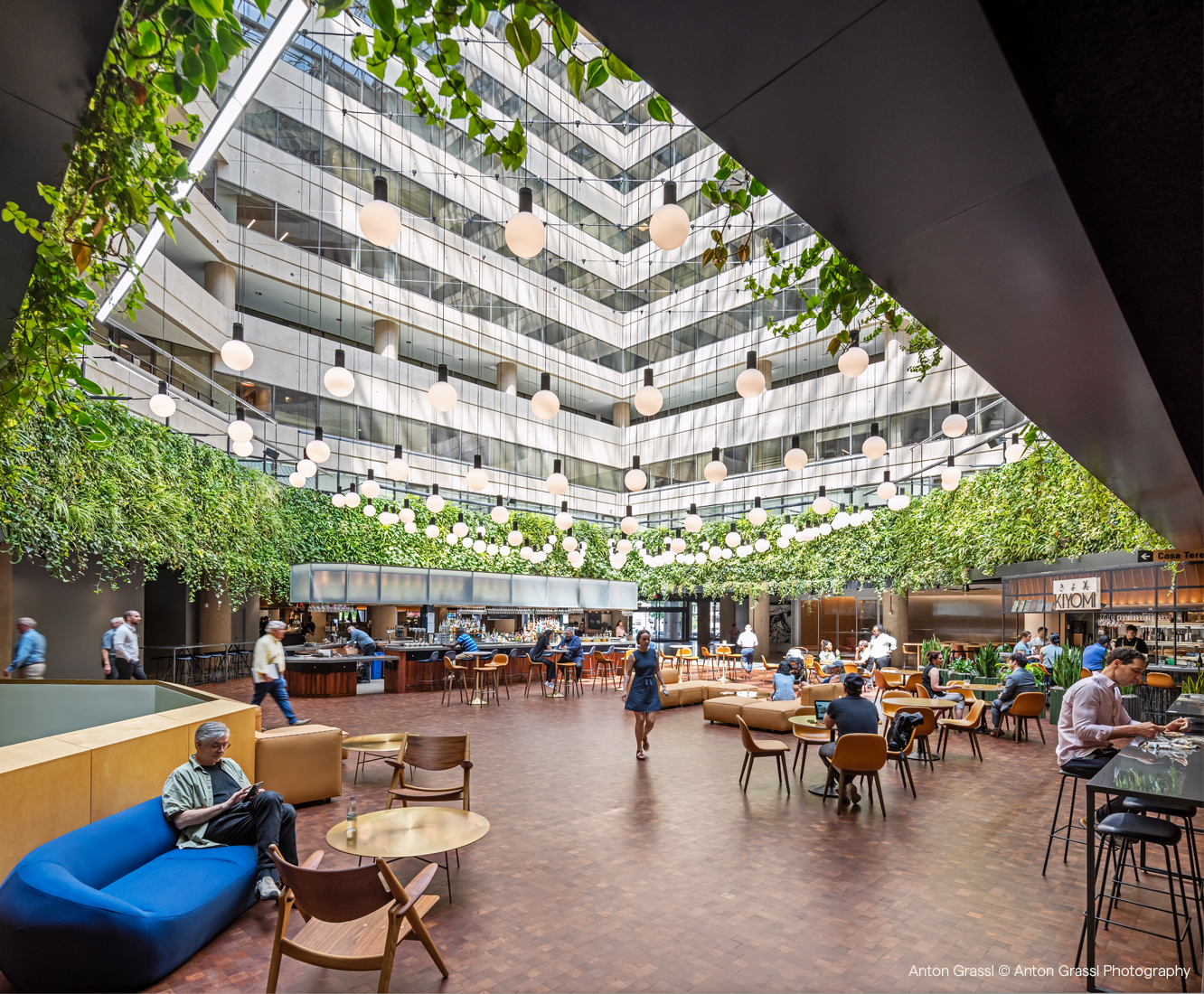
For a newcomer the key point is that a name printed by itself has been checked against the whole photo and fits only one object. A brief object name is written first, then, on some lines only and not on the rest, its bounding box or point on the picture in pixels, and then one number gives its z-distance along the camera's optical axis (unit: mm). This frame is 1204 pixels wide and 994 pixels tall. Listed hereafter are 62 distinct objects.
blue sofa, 3072
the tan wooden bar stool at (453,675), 13398
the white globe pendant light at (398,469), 9938
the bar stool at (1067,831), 4751
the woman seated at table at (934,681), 10508
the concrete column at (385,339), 20266
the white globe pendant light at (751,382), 5676
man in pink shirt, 4754
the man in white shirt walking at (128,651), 10617
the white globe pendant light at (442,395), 6148
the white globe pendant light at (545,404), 5797
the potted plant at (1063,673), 10750
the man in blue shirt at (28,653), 8820
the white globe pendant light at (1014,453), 8336
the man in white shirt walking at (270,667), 8727
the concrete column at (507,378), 23328
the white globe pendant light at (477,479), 9594
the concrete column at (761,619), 23031
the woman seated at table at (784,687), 10688
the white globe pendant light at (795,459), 8023
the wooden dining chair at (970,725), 8523
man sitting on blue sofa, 4117
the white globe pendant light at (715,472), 8328
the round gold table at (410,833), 3824
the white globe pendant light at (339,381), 6684
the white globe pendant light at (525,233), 3381
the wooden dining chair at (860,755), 6121
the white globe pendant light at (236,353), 6609
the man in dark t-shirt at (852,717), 6617
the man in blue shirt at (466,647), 14352
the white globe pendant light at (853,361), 5566
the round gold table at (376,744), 6620
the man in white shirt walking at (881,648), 13359
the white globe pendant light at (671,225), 3490
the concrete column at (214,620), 16094
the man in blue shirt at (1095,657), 11414
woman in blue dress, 8430
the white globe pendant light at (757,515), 11352
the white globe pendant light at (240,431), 8711
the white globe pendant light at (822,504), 11453
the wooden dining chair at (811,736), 7164
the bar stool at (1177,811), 3426
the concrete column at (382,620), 18547
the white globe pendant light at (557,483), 9492
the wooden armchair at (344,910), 2873
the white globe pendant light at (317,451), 9172
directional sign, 10453
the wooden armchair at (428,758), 5379
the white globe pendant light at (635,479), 9398
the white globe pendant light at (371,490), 10945
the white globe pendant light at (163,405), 7727
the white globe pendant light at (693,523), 12038
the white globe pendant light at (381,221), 3461
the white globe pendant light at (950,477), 9156
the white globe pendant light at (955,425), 8133
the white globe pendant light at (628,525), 11727
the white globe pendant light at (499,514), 11125
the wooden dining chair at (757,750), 6906
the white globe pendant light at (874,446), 8453
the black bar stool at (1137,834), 3572
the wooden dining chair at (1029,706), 9266
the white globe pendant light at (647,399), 6125
